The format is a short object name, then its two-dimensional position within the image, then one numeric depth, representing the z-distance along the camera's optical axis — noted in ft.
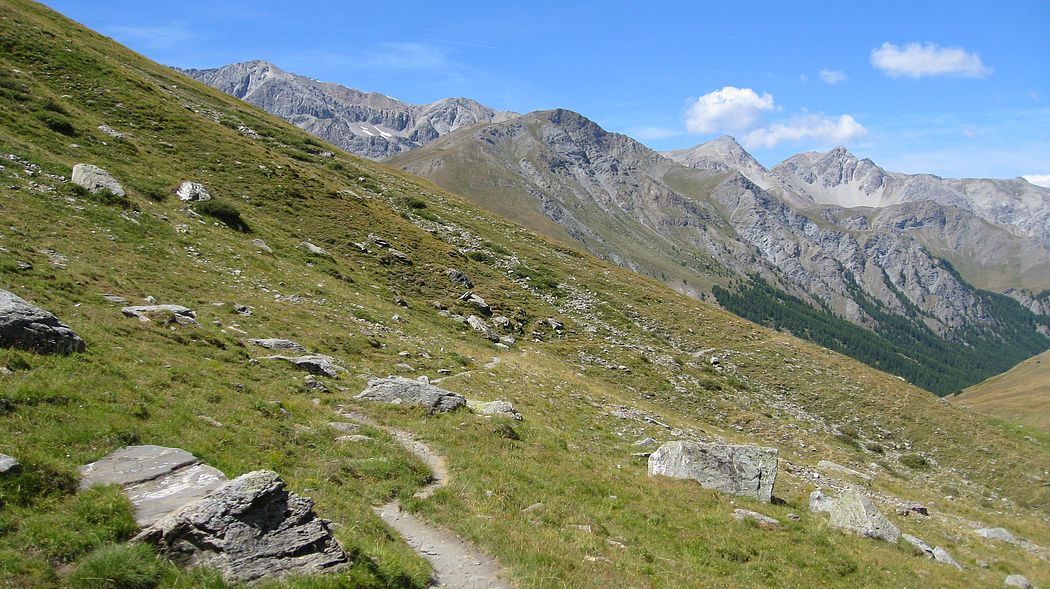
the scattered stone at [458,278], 151.43
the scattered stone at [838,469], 100.83
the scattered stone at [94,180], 96.48
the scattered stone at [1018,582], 58.03
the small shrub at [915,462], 124.28
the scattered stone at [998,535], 78.84
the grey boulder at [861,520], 60.23
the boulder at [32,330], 44.91
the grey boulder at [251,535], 28.71
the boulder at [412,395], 68.54
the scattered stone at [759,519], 55.62
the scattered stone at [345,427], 56.13
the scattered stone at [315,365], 72.13
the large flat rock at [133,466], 33.50
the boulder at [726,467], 65.00
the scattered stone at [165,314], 64.88
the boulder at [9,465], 29.66
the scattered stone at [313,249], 128.98
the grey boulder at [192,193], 119.44
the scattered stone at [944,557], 59.98
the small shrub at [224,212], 117.80
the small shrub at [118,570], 24.98
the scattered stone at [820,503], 66.01
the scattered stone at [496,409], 74.23
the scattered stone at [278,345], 75.05
